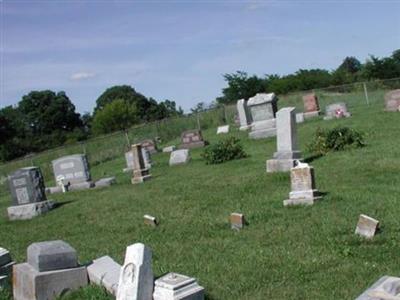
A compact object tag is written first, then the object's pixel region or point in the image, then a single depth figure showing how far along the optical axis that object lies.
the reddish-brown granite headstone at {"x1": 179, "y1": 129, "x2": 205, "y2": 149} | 26.05
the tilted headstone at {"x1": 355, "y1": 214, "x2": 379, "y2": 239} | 7.22
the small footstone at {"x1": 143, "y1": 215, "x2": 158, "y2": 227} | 10.15
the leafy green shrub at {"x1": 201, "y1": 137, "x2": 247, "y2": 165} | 18.31
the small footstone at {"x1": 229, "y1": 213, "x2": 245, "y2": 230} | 8.74
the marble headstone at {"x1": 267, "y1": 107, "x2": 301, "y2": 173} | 13.88
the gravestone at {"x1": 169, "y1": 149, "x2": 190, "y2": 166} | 20.52
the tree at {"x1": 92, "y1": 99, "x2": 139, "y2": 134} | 57.12
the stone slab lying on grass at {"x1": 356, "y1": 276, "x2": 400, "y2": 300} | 4.12
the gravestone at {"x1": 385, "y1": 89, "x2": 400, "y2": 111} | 24.39
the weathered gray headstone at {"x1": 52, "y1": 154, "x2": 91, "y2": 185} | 19.64
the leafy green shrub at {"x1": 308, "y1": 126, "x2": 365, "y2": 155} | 15.70
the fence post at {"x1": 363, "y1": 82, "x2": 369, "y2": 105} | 34.05
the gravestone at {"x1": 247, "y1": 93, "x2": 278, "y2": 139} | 24.09
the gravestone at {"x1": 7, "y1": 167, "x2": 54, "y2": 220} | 14.94
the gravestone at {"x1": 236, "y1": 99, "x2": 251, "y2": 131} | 28.49
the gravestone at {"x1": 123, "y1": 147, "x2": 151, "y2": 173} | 21.78
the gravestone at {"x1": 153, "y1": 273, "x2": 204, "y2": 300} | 5.21
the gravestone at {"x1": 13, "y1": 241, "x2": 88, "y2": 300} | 6.26
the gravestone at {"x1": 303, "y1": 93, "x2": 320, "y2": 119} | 29.36
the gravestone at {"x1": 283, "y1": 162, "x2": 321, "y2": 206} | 9.66
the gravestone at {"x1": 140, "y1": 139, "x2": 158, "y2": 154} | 27.56
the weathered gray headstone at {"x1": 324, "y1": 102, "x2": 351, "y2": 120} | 26.41
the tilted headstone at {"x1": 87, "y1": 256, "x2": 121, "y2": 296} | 6.06
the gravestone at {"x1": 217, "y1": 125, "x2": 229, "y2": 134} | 30.23
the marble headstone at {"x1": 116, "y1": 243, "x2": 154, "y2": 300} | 5.32
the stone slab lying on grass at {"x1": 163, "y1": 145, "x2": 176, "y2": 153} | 26.43
